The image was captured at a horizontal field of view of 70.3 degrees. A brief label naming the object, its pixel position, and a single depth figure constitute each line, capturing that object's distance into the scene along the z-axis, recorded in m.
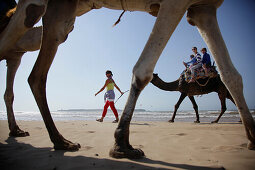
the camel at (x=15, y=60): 3.55
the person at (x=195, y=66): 7.67
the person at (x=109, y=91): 8.31
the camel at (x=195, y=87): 7.67
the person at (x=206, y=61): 7.48
